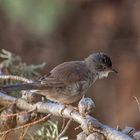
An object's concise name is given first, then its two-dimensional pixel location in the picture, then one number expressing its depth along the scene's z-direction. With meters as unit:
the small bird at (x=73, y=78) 6.41
